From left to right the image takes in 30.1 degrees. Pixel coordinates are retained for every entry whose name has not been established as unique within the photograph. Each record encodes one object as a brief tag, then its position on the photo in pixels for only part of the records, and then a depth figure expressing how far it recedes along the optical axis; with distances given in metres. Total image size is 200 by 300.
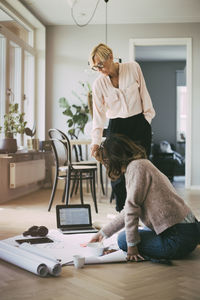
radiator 4.50
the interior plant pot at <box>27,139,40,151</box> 5.41
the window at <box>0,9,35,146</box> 4.90
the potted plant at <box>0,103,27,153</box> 4.45
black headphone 2.47
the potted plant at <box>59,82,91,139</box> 5.86
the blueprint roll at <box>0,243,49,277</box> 1.75
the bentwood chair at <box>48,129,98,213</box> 3.59
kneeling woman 1.90
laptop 2.71
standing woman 2.53
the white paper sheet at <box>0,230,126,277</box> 1.77
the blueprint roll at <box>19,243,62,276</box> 1.75
